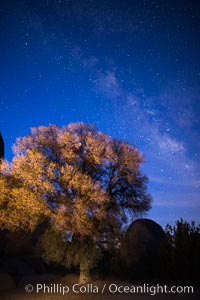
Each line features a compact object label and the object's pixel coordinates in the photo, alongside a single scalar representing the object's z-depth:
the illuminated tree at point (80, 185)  18.36
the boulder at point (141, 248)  22.31
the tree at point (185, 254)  18.80
